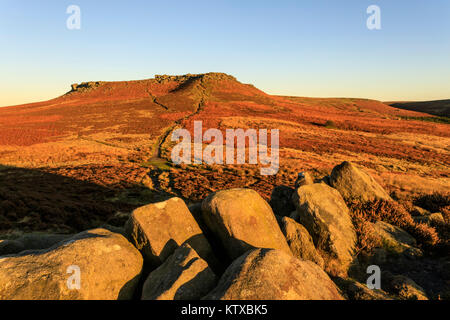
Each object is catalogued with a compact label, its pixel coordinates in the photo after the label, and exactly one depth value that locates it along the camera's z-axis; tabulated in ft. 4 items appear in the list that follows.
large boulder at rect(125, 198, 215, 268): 19.07
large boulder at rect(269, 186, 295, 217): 35.96
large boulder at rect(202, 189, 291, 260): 19.74
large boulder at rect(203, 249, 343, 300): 12.66
